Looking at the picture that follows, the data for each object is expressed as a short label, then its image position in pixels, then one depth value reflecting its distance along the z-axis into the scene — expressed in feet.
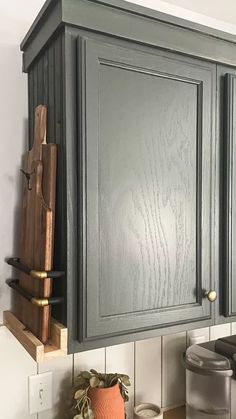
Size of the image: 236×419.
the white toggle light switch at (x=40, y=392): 4.27
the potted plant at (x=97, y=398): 4.00
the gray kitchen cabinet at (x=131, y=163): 3.26
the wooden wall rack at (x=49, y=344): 3.11
